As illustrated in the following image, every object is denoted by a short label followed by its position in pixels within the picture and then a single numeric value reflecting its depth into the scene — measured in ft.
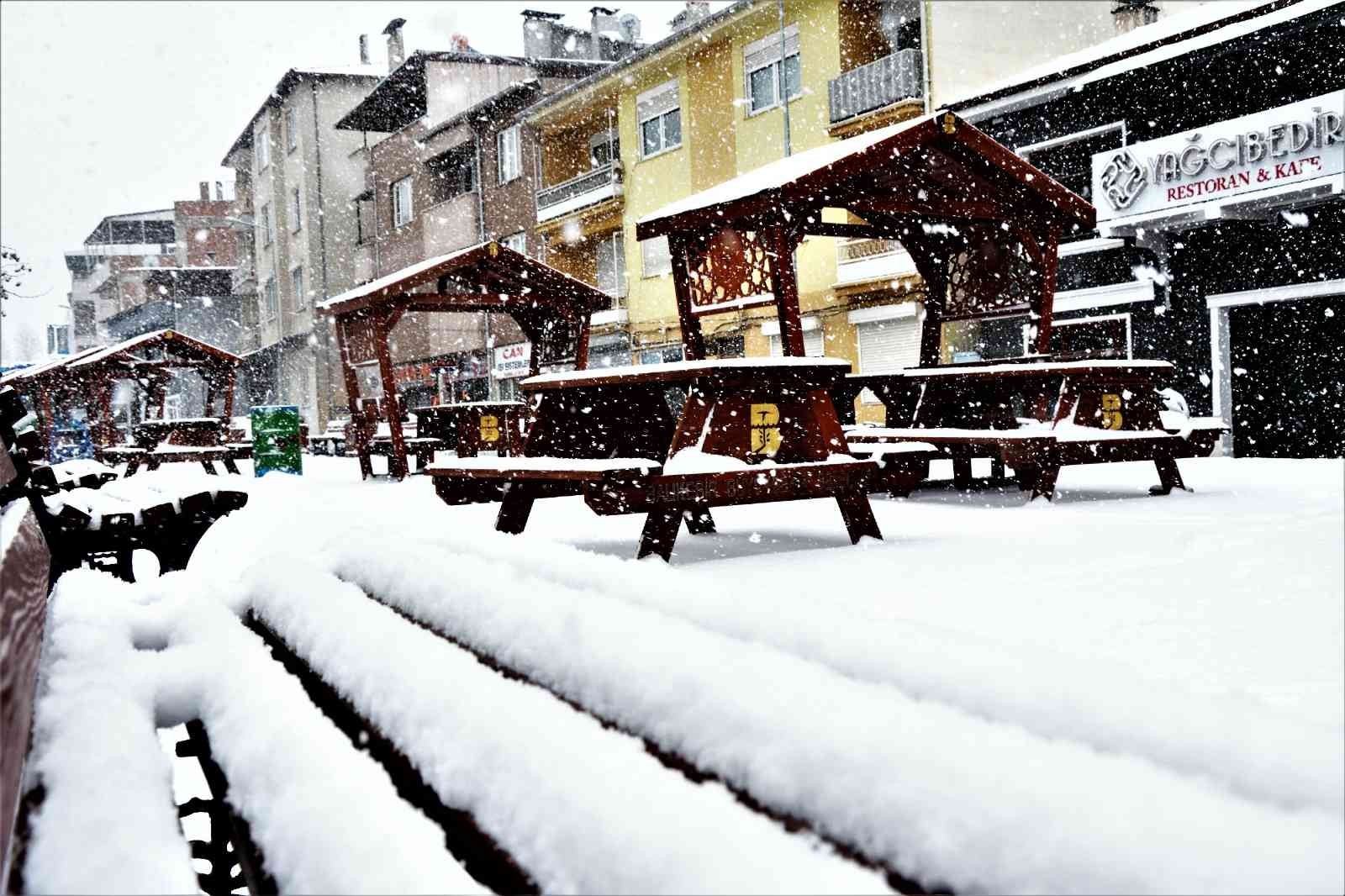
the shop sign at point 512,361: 103.76
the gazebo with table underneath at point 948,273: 22.52
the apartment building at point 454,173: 106.11
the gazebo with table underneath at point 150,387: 58.13
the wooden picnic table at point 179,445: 57.11
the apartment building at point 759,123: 73.41
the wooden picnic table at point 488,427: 48.03
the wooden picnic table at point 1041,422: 24.99
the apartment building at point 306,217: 142.51
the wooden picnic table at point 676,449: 17.63
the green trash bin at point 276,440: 54.49
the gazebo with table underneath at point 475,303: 44.57
